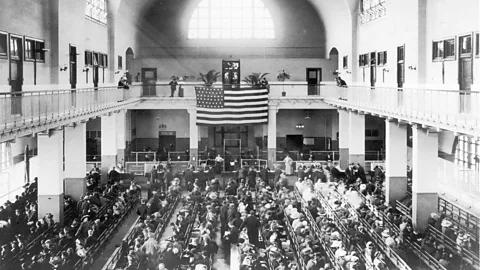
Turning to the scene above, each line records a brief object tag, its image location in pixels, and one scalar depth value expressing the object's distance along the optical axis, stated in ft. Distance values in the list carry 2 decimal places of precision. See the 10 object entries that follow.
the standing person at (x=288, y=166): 105.40
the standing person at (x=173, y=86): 120.06
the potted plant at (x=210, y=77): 126.60
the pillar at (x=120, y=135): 118.73
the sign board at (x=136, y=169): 109.70
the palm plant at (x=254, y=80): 118.05
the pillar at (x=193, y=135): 119.96
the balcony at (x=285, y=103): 52.49
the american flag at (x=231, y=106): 109.40
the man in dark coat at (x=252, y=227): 60.39
